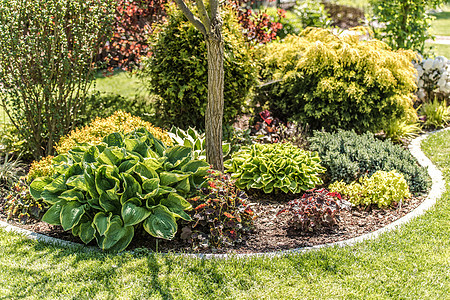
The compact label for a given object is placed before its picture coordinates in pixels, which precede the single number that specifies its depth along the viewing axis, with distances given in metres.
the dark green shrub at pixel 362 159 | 5.28
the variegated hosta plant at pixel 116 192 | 3.87
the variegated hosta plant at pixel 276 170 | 5.00
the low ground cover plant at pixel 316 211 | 4.25
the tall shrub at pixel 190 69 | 5.84
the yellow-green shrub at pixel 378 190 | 4.82
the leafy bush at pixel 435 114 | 7.65
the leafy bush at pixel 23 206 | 4.48
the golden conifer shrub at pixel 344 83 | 6.35
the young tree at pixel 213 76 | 4.38
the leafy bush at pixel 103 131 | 4.97
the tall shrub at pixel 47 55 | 5.13
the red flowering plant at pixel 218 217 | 4.05
